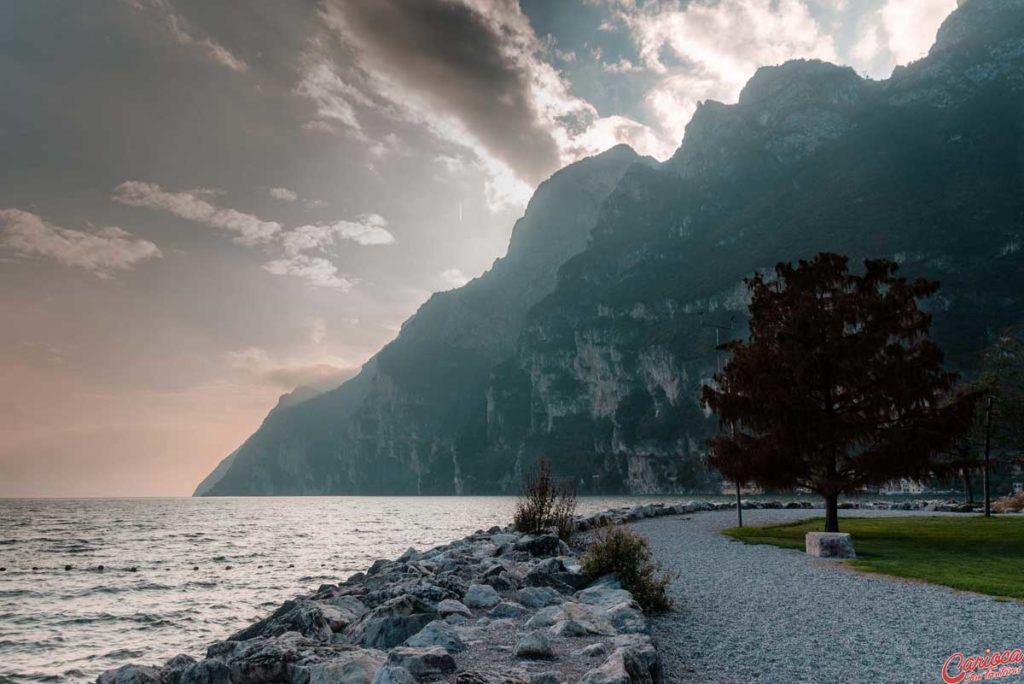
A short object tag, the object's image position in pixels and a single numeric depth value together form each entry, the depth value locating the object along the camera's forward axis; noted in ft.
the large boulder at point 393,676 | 21.80
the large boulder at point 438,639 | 28.48
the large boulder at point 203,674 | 26.86
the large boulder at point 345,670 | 23.76
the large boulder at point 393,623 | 32.96
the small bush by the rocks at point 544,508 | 72.84
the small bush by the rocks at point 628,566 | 37.11
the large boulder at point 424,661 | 24.20
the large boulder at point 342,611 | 40.57
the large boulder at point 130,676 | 27.99
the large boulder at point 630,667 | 20.92
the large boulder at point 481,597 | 39.47
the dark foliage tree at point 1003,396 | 123.24
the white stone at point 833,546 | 59.47
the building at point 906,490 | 364.32
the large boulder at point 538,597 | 39.19
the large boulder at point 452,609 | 35.94
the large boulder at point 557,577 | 43.29
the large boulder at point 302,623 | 36.60
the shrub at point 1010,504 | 134.00
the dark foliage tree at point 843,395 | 72.49
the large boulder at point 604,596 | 35.29
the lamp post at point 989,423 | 116.53
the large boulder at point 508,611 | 36.14
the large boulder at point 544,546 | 59.82
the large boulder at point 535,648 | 26.43
